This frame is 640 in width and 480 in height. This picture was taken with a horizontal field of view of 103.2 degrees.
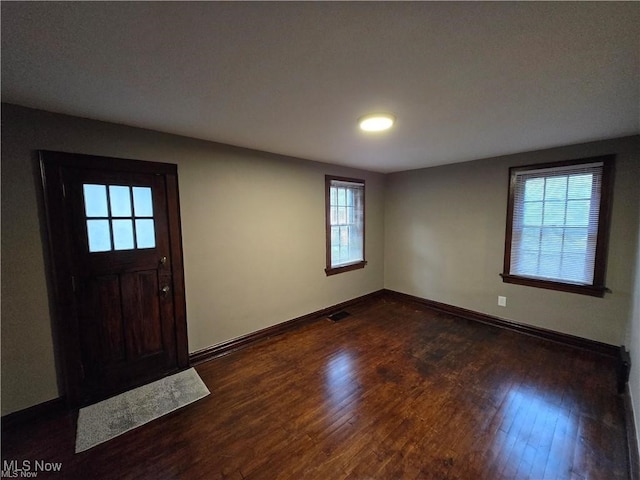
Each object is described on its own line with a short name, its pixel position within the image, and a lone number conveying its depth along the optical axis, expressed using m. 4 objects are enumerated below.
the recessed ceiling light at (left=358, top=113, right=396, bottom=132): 1.97
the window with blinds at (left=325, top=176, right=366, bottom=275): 3.86
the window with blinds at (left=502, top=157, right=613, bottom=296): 2.70
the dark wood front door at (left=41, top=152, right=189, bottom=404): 1.95
